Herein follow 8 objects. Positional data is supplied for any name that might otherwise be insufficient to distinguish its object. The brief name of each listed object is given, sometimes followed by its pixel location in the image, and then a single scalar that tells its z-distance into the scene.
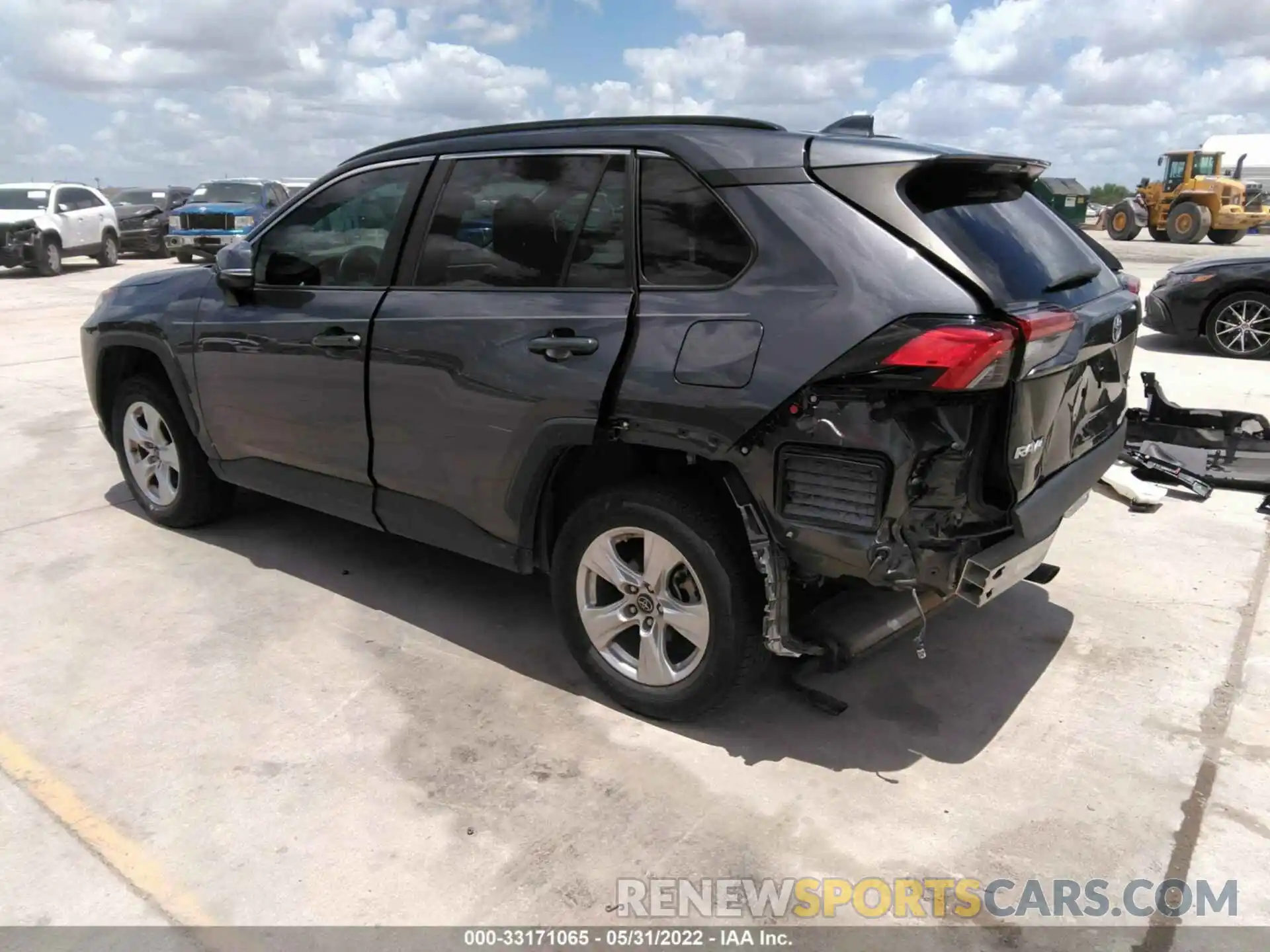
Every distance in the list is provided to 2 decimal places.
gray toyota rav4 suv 2.67
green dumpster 28.44
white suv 18.64
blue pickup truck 19.66
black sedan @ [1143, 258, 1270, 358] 9.22
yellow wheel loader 27.92
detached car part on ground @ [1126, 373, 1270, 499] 5.70
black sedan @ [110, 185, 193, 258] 23.52
